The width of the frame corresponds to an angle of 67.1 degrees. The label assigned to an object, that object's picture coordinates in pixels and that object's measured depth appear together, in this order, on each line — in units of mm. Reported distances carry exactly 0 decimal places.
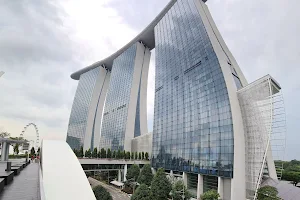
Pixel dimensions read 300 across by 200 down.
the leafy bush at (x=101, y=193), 33544
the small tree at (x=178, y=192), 38312
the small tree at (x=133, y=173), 55906
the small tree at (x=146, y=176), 50281
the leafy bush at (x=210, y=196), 33500
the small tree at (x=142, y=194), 33875
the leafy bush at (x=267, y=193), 30530
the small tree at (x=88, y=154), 65125
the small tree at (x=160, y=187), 37869
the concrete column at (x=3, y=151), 40659
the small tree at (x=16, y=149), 69500
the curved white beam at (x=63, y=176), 5727
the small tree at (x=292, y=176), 63203
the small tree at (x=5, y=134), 80025
